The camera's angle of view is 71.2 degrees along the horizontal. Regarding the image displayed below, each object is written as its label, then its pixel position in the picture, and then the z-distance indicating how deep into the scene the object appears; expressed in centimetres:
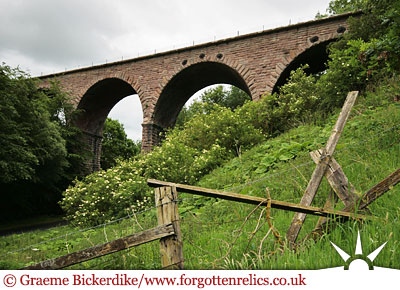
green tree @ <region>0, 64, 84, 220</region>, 1117
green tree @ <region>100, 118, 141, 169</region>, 3484
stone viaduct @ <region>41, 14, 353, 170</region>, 1349
